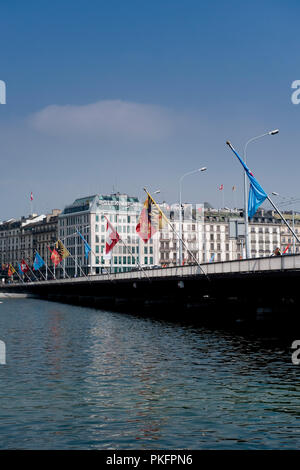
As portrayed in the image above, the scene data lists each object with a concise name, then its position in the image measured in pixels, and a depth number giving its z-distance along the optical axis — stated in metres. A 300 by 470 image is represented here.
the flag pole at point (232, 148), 59.77
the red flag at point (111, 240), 89.68
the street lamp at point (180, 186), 93.96
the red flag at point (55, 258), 138.75
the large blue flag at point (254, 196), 52.19
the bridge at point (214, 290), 59.66
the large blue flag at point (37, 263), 148.88
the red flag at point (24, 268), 164.62
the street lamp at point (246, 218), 63.58
